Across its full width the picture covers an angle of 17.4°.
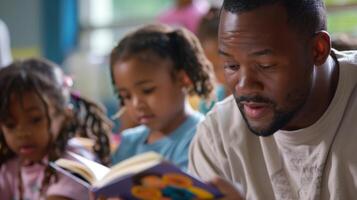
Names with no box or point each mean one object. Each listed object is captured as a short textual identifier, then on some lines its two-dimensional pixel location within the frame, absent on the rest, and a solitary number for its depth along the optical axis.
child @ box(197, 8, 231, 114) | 2.51
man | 1.63
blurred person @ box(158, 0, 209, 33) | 3.87
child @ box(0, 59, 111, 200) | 2.19
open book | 1.52
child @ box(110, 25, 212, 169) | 2.20
